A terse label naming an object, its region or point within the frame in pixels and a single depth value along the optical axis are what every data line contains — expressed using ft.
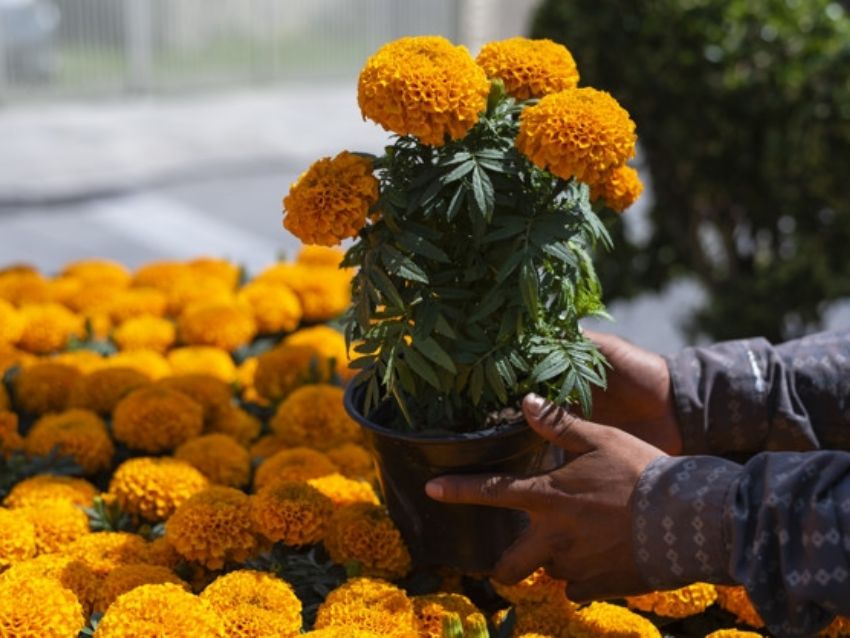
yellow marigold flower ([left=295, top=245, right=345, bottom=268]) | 10.22
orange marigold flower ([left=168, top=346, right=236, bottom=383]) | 8.41
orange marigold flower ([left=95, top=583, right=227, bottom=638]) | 4.98
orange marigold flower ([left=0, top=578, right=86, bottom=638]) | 5.12
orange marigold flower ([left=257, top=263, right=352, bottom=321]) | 9.48
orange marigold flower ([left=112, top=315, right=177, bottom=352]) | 8.91
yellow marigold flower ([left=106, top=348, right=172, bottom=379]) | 8.27
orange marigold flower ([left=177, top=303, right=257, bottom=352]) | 8.93
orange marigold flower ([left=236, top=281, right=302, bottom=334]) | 9.23
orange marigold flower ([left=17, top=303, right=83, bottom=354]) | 8.87
